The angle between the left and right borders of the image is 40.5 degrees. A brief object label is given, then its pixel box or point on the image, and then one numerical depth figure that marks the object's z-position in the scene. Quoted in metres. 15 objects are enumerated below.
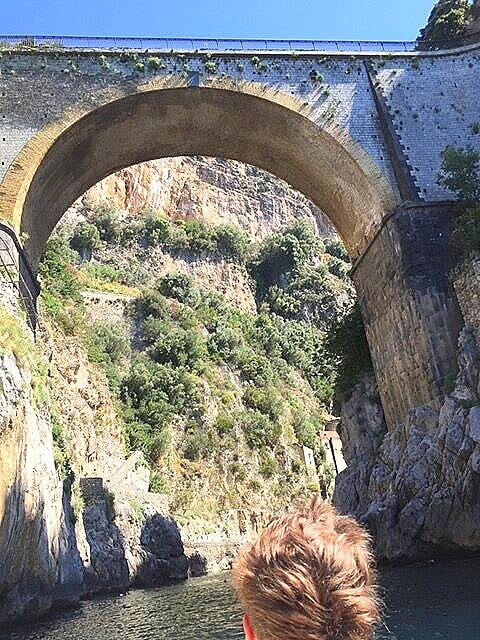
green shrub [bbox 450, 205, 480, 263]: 16.06
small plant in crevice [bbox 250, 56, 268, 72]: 18.95
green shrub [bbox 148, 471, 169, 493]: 30.62
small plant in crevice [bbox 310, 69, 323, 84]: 19.20
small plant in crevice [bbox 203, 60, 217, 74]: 18.66
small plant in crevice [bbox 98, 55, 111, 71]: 18.52
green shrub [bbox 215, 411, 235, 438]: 35.96
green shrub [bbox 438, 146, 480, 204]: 16.89
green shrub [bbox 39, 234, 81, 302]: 25.64
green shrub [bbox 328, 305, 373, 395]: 22.30
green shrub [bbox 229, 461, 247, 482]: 34.94
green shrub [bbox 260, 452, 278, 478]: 36.59
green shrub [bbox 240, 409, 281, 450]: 37.25
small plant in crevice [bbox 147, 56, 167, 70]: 18.48
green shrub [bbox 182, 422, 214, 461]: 34.00
